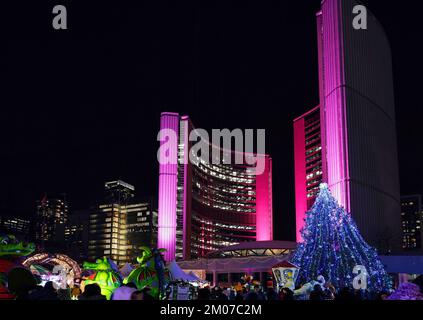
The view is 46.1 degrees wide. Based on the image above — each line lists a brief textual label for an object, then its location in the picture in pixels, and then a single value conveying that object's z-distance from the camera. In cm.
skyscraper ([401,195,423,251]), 14712
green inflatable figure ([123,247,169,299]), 1838
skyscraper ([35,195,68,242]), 18614
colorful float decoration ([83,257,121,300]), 1828
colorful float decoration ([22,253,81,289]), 2876
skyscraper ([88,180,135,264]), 16438
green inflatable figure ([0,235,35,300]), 1565
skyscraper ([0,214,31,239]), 19035
